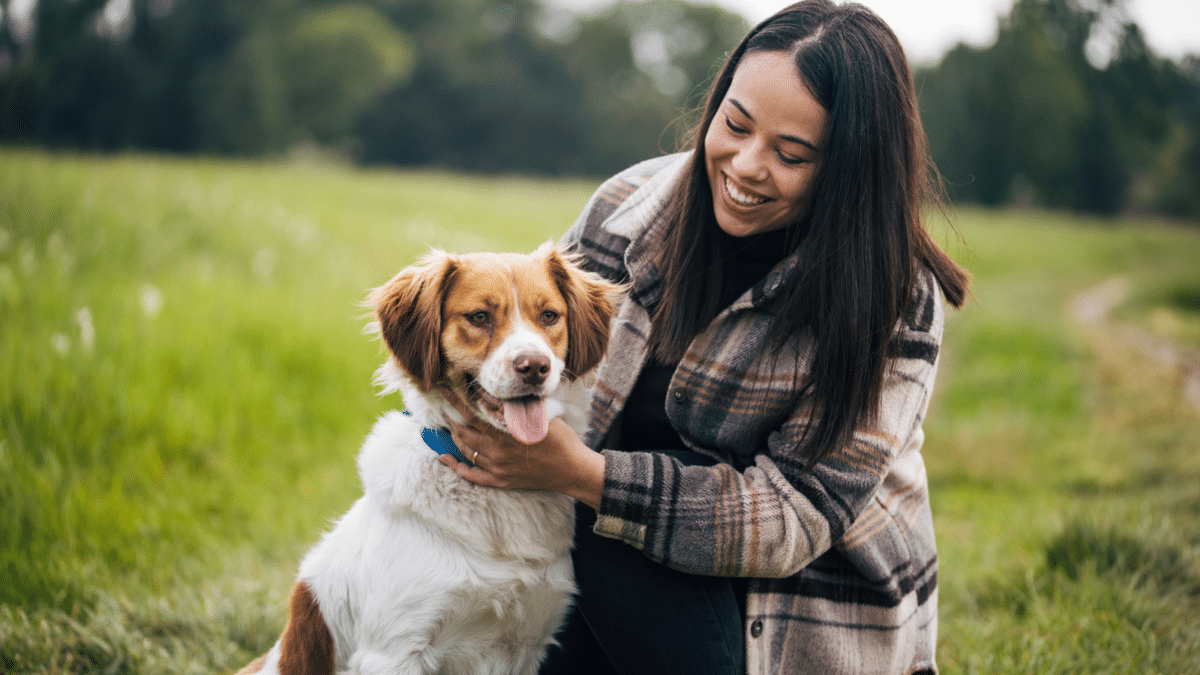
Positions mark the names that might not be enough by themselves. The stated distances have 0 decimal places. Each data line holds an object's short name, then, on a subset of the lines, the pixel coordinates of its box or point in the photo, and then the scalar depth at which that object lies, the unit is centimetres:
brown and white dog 179
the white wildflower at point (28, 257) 435
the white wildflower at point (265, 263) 588
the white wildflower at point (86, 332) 341
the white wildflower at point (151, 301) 400
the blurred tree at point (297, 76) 2069
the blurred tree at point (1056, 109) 1178
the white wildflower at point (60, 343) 369
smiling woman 187
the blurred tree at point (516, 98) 3272
